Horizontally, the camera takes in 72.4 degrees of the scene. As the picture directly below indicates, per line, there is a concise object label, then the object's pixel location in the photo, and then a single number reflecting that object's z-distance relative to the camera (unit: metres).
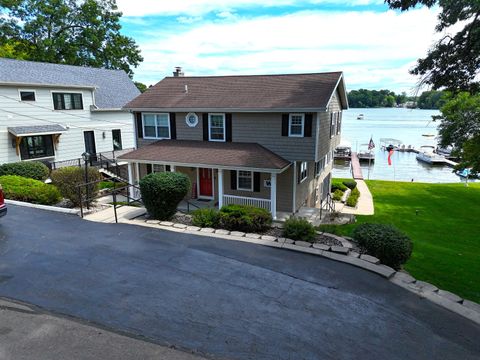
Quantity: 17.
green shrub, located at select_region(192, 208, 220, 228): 10.79
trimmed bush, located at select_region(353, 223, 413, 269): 8.28
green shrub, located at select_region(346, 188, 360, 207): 23.68
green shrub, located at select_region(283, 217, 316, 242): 9.53
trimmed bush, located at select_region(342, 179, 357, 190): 29.98
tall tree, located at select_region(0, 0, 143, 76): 34.69
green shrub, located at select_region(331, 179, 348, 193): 28.67
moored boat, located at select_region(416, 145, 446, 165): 58.81
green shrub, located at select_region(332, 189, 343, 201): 24.94
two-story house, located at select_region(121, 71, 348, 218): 15.77
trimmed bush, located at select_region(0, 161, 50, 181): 18.84
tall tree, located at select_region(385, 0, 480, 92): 11.65
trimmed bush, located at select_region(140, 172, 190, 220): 11.20
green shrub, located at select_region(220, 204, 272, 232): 10.39
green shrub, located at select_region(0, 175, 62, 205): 13.38
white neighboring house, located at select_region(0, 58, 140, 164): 20.66
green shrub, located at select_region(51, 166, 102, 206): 13.10
